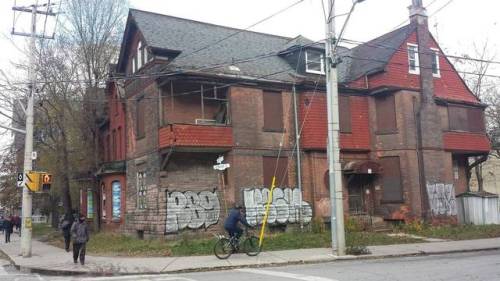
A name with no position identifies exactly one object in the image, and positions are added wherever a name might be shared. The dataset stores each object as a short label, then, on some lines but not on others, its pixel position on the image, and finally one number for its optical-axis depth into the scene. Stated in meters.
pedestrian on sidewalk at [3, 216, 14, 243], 28.44
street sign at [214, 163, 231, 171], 19.72
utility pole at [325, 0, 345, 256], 16.75
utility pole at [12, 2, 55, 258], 19.02
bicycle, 16.30
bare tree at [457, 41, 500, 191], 36.16
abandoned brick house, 22.42
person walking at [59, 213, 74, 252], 20.95
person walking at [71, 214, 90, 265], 15.89
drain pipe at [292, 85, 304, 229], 24.09
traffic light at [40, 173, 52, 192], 19.06
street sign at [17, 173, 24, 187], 19.36
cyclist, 16.41
